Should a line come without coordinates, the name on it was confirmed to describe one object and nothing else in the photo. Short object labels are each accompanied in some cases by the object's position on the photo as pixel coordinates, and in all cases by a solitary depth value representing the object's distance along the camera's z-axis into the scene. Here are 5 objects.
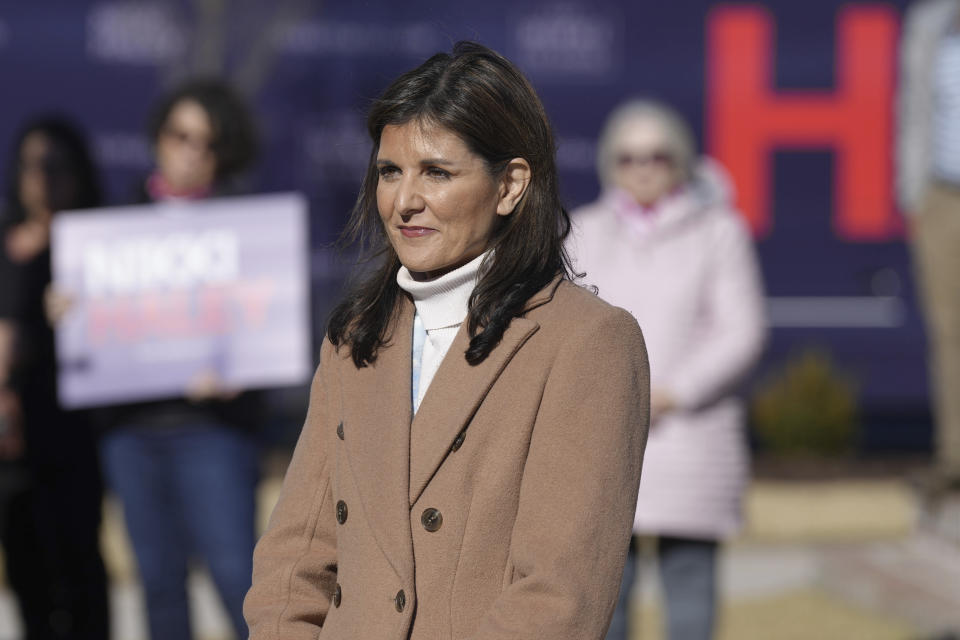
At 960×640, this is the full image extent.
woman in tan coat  4.29
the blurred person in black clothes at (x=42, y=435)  10.18
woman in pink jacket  9.35
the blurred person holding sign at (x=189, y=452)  9.03
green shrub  17.81
